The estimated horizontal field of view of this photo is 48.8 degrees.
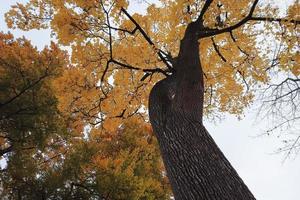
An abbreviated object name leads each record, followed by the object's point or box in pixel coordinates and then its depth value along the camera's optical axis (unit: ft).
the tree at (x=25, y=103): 28.94
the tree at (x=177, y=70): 12.10
